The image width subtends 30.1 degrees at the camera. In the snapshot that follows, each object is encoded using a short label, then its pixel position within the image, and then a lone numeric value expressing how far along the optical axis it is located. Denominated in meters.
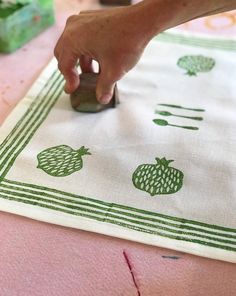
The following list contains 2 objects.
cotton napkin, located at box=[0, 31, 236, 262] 0.44
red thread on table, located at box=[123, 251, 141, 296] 0.39
